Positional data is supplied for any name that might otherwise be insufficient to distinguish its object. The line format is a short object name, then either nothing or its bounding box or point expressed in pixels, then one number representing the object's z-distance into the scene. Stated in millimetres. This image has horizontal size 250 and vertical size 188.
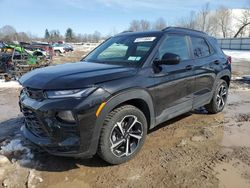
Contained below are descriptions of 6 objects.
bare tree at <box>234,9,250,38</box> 55166
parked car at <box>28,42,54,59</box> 11398
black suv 2242
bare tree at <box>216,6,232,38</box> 58096
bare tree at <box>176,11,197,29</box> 54800
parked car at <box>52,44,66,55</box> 26031
